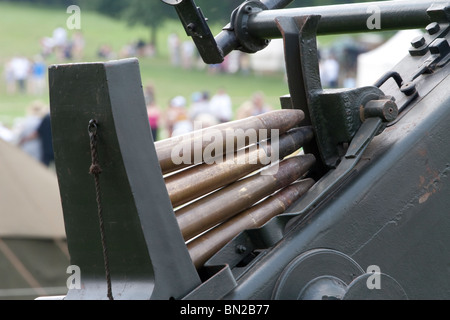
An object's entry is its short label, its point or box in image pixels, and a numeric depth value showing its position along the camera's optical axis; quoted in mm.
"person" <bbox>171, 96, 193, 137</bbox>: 16266
